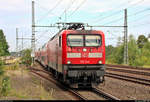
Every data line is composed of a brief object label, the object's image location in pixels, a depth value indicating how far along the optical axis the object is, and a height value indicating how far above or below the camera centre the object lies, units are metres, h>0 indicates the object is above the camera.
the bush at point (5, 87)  9.52 -1.45
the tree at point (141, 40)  83.64 +4.12
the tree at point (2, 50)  12.69 +0.11
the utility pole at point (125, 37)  32.81 +2.13
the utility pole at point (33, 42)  30.68 +1.30
